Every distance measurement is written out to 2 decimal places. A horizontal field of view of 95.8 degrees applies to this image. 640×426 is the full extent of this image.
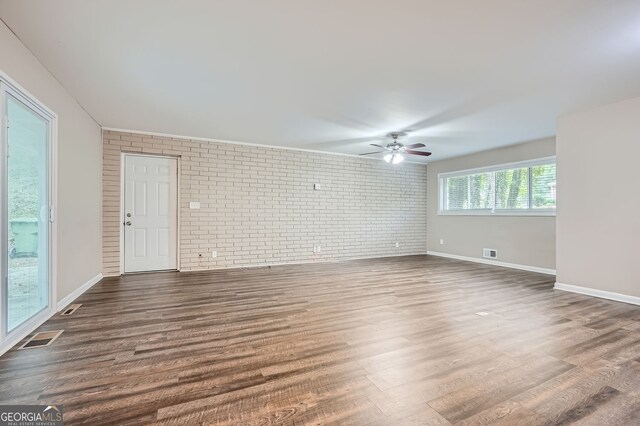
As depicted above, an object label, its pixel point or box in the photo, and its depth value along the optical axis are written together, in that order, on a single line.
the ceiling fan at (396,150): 5.10
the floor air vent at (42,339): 2.34
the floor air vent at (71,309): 3.12
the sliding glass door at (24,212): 2.26
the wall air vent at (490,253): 6.25
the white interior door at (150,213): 5.12
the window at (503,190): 5.43
